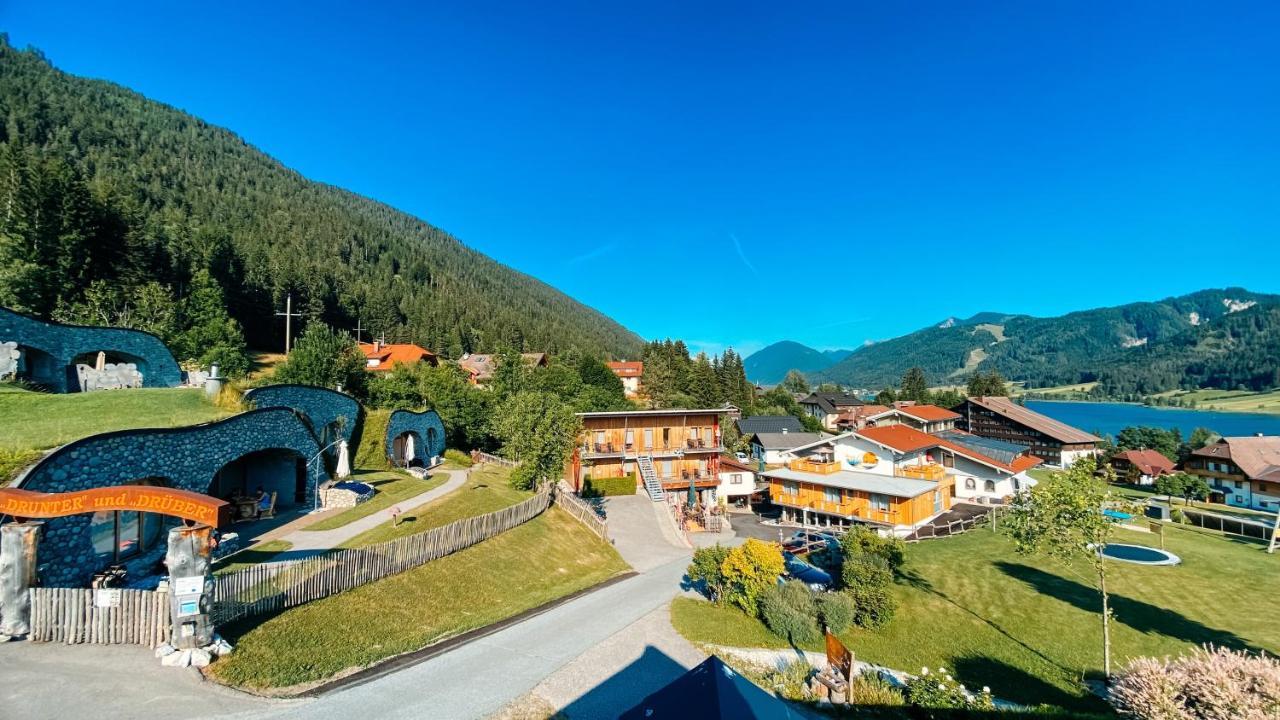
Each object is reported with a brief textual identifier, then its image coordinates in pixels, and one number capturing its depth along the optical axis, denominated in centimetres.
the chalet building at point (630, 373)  12131
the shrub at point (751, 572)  1911
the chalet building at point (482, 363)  8881
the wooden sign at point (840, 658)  1284
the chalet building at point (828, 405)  11544
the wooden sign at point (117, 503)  1091
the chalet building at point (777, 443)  6159
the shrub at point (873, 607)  1958
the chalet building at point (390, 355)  8512
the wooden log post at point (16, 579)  1068
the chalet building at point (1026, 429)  7044
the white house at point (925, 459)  3950
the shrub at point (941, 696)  1173
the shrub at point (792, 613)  1733
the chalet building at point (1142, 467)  6025
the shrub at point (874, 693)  1261
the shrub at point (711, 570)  2009
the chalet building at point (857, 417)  9932
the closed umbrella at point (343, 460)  2841
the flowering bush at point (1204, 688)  827
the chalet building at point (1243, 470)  5139
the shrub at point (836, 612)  1836
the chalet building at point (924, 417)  8406
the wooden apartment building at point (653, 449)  4006
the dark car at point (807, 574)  2311
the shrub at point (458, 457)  4442
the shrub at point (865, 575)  2002
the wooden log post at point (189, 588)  1055
